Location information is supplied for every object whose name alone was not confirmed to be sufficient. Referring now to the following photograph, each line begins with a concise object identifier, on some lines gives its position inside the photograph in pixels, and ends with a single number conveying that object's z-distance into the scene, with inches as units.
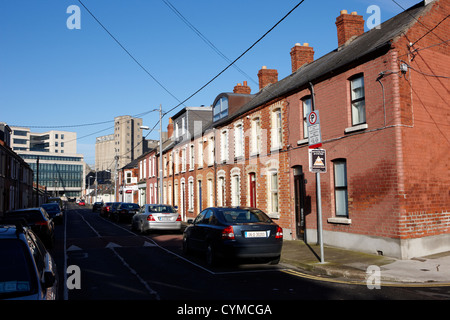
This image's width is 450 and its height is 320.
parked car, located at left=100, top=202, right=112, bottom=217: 1550.2
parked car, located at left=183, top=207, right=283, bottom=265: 369.1
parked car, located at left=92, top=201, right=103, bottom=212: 2298.2
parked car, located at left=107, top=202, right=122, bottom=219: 1290.1
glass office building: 5354.3
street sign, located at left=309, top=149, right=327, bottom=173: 400.2
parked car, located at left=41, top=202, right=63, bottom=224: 1121.4
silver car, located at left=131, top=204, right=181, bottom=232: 743.1
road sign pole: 403.5
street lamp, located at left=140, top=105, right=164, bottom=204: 1089.4
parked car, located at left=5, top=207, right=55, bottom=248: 552.7
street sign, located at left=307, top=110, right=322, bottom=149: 405.1
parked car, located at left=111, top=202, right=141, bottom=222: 1175.6
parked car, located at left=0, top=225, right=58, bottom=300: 155.2
